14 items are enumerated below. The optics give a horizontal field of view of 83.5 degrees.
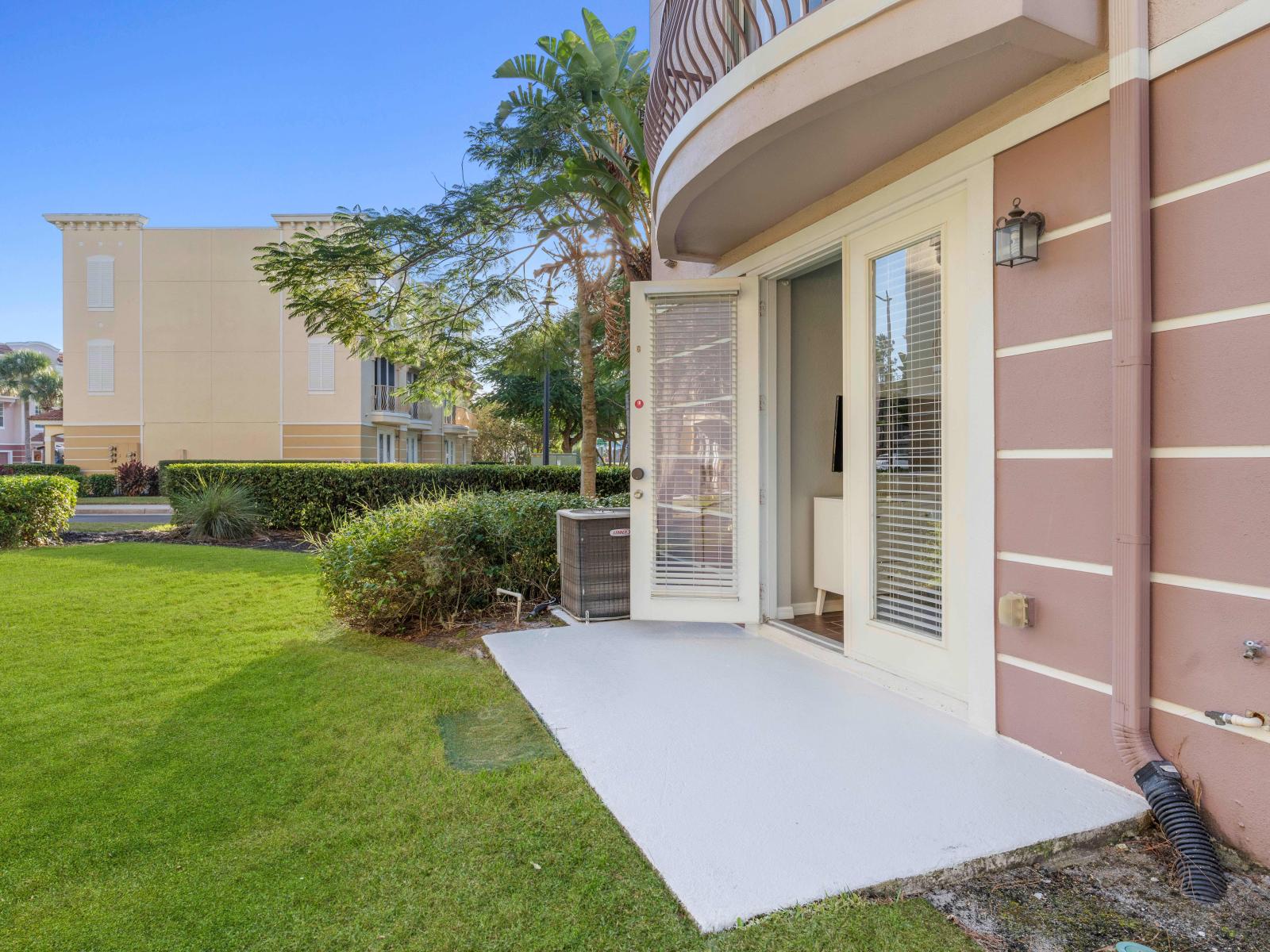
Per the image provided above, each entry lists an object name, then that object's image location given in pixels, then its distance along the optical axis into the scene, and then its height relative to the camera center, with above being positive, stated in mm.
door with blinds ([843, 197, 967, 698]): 3205 +135
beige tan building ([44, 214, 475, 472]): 21297 +3475
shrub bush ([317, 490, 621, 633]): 5254 -657
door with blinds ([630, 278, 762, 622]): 4543 +156
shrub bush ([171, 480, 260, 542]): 10438 -581
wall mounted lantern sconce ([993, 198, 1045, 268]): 2652 +892
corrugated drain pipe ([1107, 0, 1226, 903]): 2221 +297
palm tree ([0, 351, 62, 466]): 40531 +5541
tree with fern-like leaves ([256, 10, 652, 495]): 6633 +2534
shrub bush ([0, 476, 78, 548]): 9109 -451
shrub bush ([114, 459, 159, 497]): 20484 -155
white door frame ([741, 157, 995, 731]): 2881 +156
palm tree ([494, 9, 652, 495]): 6473 +2879
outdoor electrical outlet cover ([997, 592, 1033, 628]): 2705 -523
